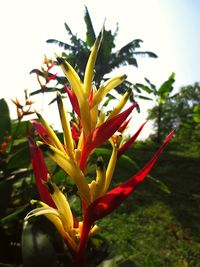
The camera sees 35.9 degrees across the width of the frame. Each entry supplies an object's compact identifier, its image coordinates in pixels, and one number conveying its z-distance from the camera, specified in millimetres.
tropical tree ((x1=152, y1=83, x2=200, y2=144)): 8758
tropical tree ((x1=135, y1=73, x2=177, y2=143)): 8078
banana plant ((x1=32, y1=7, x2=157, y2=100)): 12266
